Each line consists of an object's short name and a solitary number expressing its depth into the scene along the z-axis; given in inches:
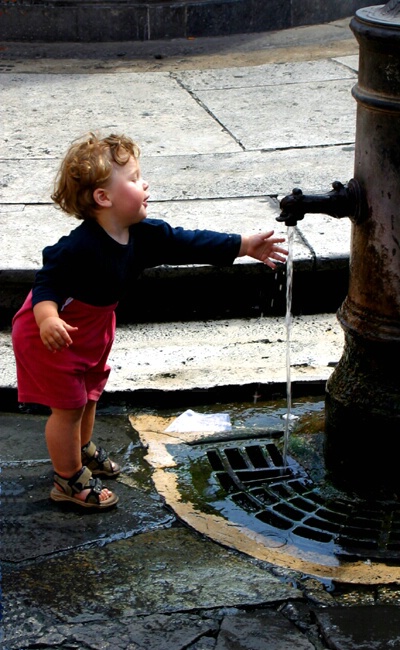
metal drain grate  114.7
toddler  116.2
